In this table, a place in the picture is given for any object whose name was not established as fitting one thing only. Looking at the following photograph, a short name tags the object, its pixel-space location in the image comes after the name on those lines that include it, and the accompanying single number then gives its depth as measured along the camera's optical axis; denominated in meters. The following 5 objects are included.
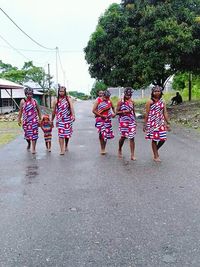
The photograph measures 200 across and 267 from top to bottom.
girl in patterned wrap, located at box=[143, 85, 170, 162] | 4.68
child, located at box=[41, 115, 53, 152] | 5.81
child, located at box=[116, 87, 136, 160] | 4.97
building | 16.81
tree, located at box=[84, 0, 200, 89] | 10.60
